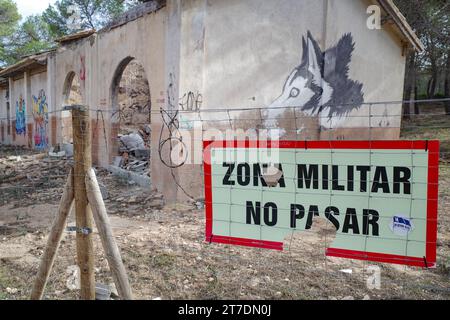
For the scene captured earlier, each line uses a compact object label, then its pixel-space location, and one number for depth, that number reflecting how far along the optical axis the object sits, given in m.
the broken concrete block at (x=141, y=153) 12.05
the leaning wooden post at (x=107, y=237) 2.79
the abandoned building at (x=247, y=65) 7.45
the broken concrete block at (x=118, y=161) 10.64
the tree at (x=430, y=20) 14.35
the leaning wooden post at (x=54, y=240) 2.88
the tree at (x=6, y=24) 26.83
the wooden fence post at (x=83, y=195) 2.83
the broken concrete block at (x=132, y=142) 12.52
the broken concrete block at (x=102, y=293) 3.23
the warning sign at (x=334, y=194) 2.74
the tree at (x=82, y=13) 30.27
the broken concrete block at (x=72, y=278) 3.77
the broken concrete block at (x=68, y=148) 13.92
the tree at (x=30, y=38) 29.29
